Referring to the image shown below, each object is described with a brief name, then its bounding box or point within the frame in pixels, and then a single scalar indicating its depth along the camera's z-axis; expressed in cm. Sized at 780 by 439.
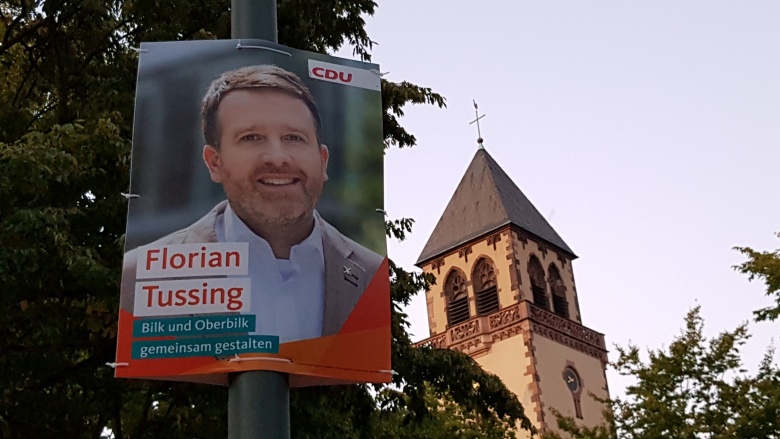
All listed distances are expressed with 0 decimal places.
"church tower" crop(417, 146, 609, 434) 4950
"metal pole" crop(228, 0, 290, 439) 479
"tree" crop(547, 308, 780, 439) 2086
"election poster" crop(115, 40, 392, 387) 506
